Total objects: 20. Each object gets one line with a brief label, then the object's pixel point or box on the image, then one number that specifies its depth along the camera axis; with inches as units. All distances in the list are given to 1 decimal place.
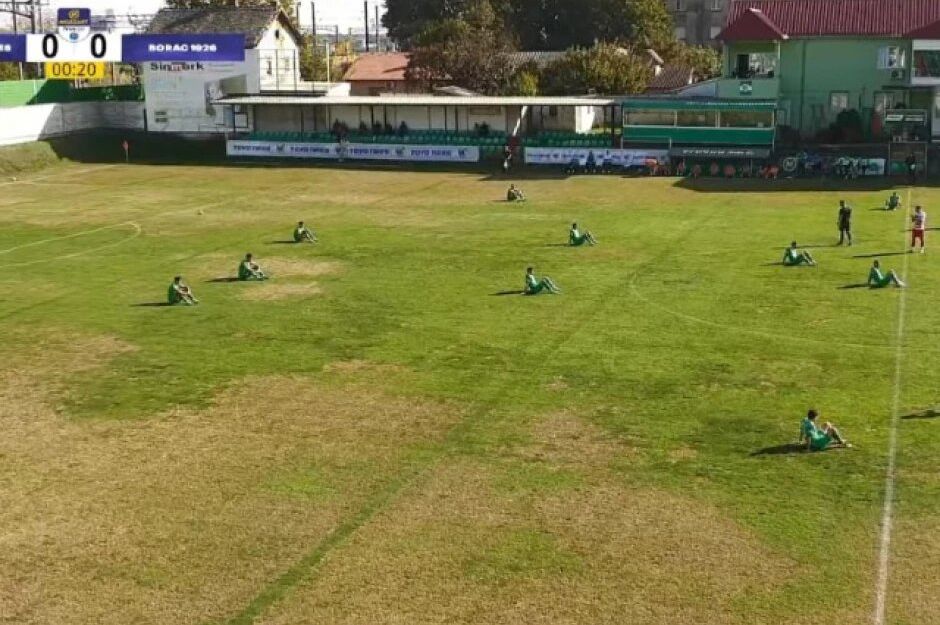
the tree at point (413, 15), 4660.4
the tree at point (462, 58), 3750.0
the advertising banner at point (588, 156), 2600.9
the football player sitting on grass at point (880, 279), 1378.0
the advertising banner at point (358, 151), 2849.4
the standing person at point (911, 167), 2326.5
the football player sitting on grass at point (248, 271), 1515.7
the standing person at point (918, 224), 1547.7
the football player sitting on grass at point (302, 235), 1796.3
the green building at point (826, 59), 2726.4
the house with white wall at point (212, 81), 3272.6
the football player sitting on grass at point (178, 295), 1382.9
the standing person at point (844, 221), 1627.7
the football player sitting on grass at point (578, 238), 1701.5
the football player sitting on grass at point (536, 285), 1393.7
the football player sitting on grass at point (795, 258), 1523.1
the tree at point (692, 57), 4266.7
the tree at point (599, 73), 3535.9
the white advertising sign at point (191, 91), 3270.2
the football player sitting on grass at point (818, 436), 856.3
